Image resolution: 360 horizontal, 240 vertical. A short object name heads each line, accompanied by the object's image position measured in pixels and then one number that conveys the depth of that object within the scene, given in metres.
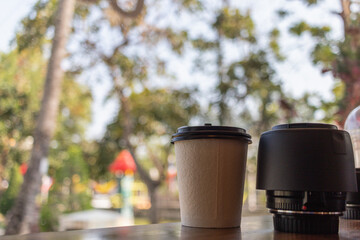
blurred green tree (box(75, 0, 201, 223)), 7.07
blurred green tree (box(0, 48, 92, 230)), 9.68
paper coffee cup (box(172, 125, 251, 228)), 0.69
